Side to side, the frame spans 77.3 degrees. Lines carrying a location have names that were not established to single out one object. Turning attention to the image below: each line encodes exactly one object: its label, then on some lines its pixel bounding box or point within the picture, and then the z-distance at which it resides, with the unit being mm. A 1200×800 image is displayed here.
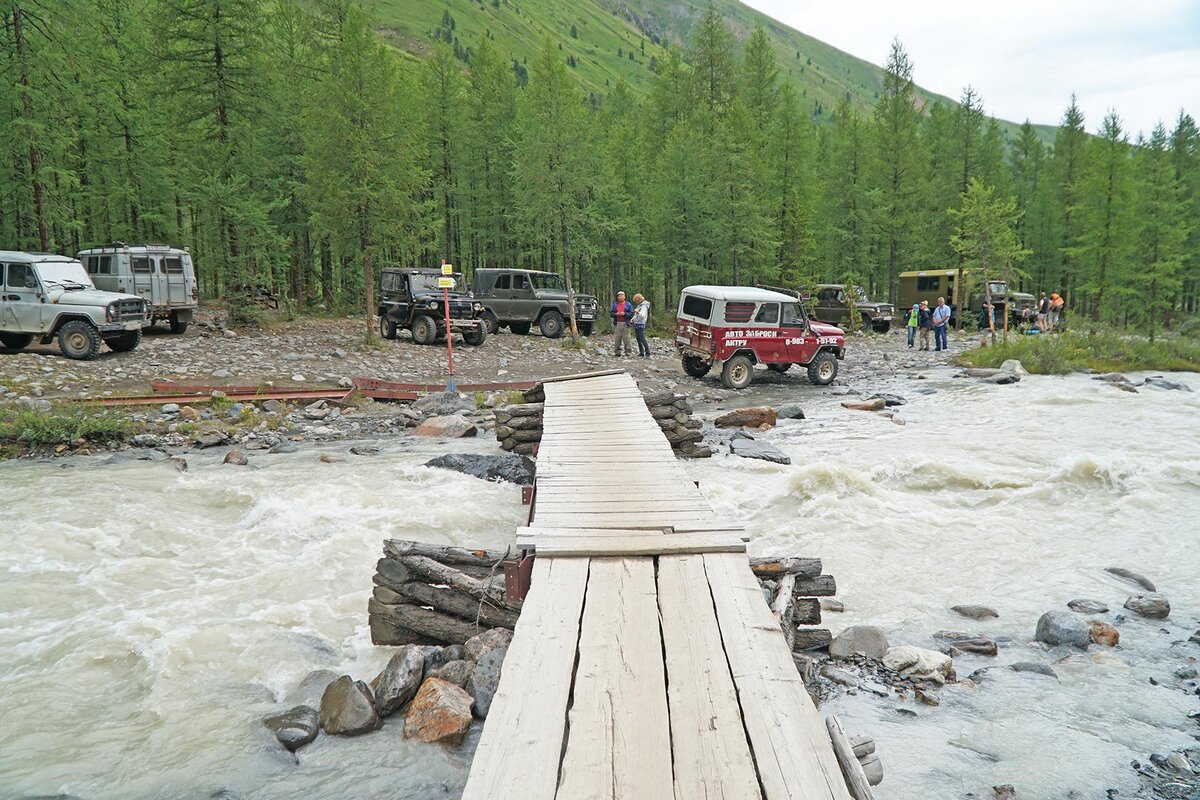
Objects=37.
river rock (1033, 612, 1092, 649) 6574
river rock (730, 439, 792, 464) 12656
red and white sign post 16045
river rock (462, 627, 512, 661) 5586
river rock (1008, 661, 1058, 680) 6117
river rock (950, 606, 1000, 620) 7189
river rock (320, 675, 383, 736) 5141
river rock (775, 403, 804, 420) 16800
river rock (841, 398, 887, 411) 17938
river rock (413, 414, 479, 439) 14492
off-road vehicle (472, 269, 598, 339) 28234
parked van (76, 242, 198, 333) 21812
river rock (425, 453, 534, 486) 11516
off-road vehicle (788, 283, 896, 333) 37750
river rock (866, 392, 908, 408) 18734
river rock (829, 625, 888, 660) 6234
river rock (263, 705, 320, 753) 5031
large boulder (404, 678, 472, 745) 5012
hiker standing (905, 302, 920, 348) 31859
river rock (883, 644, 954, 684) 5973
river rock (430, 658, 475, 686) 5473
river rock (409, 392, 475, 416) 16312
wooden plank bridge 2871
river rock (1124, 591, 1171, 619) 7121
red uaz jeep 19531
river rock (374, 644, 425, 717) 5348
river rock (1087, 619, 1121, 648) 6621
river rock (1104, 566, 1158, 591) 7797
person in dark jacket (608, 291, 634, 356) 24391
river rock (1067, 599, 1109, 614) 7195
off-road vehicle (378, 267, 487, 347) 24516
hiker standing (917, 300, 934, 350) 30781
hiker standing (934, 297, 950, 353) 30078
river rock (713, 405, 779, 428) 15844
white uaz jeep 17344
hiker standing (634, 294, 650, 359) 24344
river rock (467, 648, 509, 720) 5246
